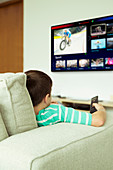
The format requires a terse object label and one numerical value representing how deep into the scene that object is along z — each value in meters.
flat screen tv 3.06
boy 1.23
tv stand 2.91
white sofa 0.85
